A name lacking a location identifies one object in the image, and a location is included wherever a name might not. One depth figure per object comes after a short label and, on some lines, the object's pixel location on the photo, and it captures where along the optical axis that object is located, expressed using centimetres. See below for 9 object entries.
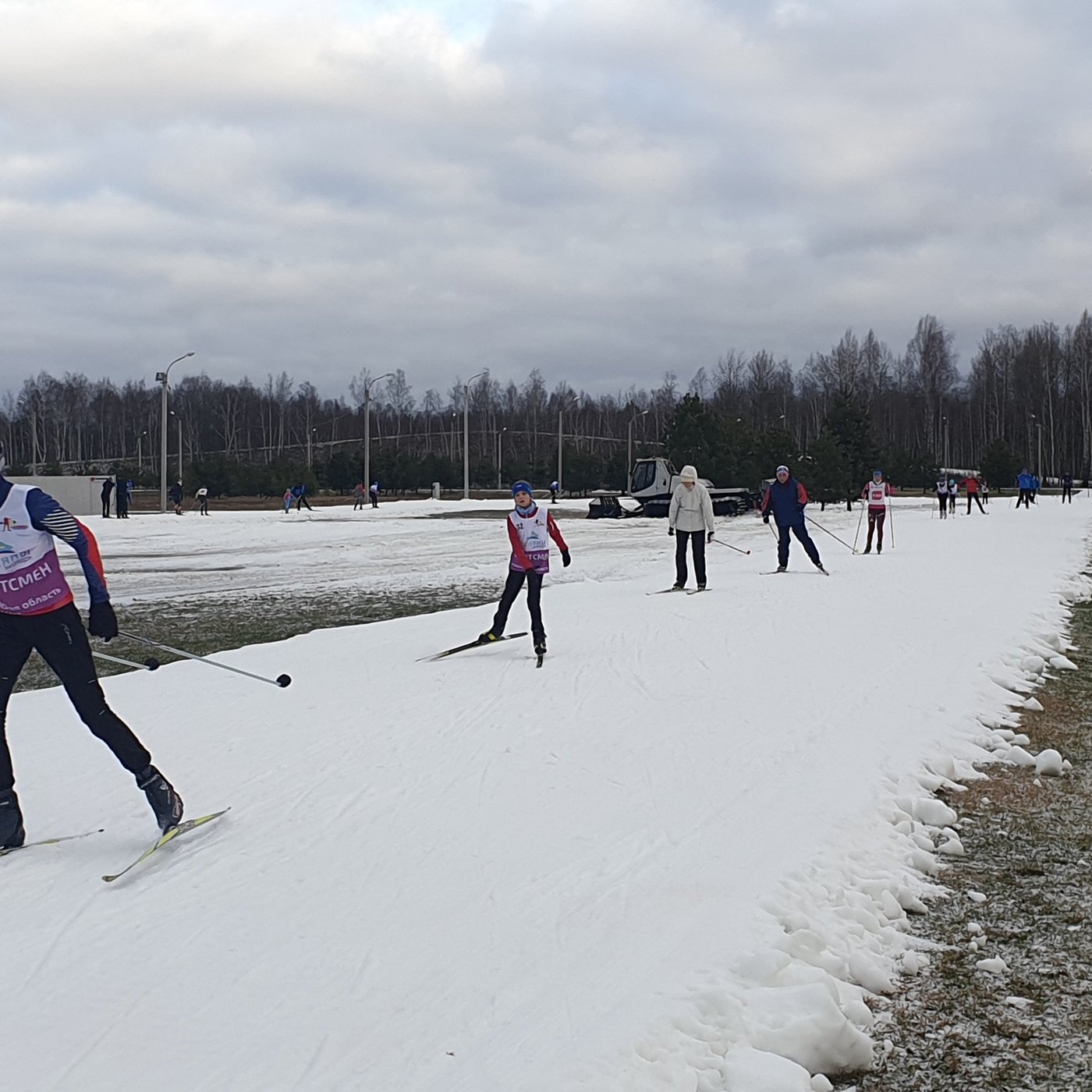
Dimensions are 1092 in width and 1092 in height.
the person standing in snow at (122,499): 4762
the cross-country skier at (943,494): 4334
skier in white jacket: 1623
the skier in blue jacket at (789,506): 1859
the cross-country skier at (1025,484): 5497
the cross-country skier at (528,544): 1098
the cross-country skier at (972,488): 4622
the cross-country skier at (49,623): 539
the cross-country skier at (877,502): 2377
